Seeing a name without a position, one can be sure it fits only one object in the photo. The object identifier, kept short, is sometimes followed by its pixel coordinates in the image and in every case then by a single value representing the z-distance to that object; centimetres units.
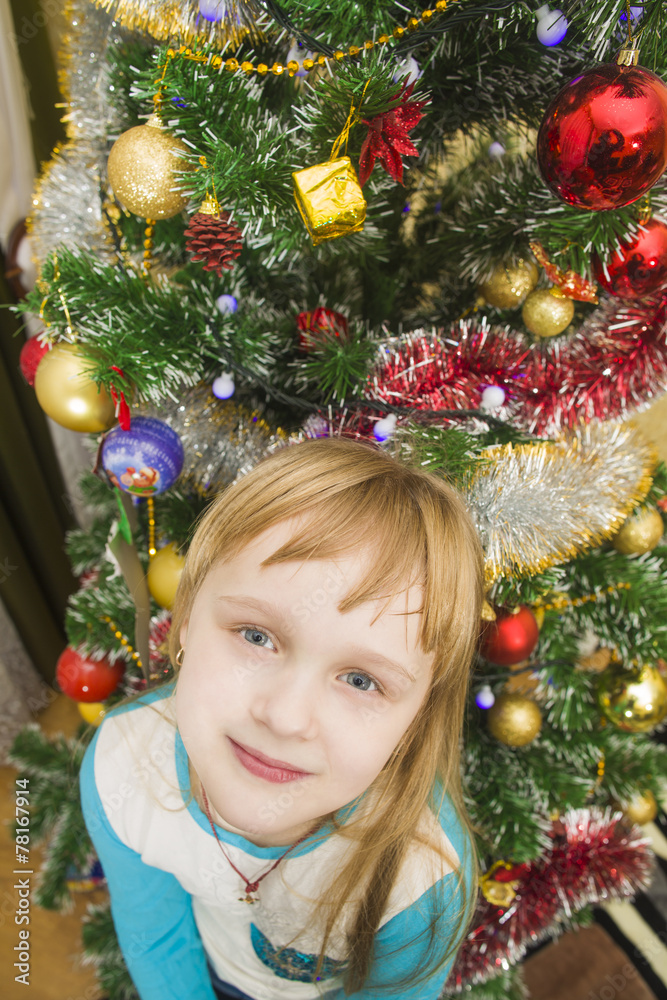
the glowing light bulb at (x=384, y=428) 62
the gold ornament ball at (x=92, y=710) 96
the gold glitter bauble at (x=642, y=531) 77
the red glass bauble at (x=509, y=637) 69
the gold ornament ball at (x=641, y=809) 94
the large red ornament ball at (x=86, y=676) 88
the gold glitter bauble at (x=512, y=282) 67
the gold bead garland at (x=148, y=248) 61
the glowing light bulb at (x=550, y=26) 49
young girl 49
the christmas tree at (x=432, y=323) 50
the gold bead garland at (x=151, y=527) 76
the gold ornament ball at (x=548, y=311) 65
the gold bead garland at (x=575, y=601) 78
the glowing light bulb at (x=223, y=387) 67
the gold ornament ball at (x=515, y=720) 80
